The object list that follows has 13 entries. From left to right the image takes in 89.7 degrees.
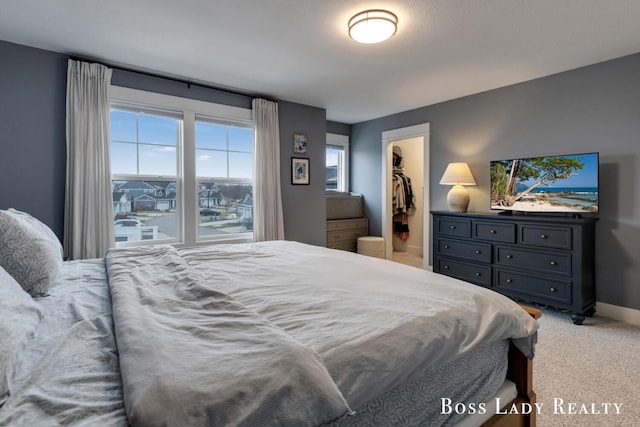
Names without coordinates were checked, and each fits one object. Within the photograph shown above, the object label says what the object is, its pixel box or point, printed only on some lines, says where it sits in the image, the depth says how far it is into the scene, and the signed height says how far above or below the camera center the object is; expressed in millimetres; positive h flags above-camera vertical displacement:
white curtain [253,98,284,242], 3949 +435
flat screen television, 2995 +259
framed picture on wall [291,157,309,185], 4328 +534
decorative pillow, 1301 -188
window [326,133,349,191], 5633 +807
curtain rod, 2982 +1401
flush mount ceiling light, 2174 +1278
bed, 680 -373
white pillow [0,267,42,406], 719 -313
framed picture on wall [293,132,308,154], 4336 +920
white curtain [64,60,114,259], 2852 +420
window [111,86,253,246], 3283 +463
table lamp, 3879 +339
